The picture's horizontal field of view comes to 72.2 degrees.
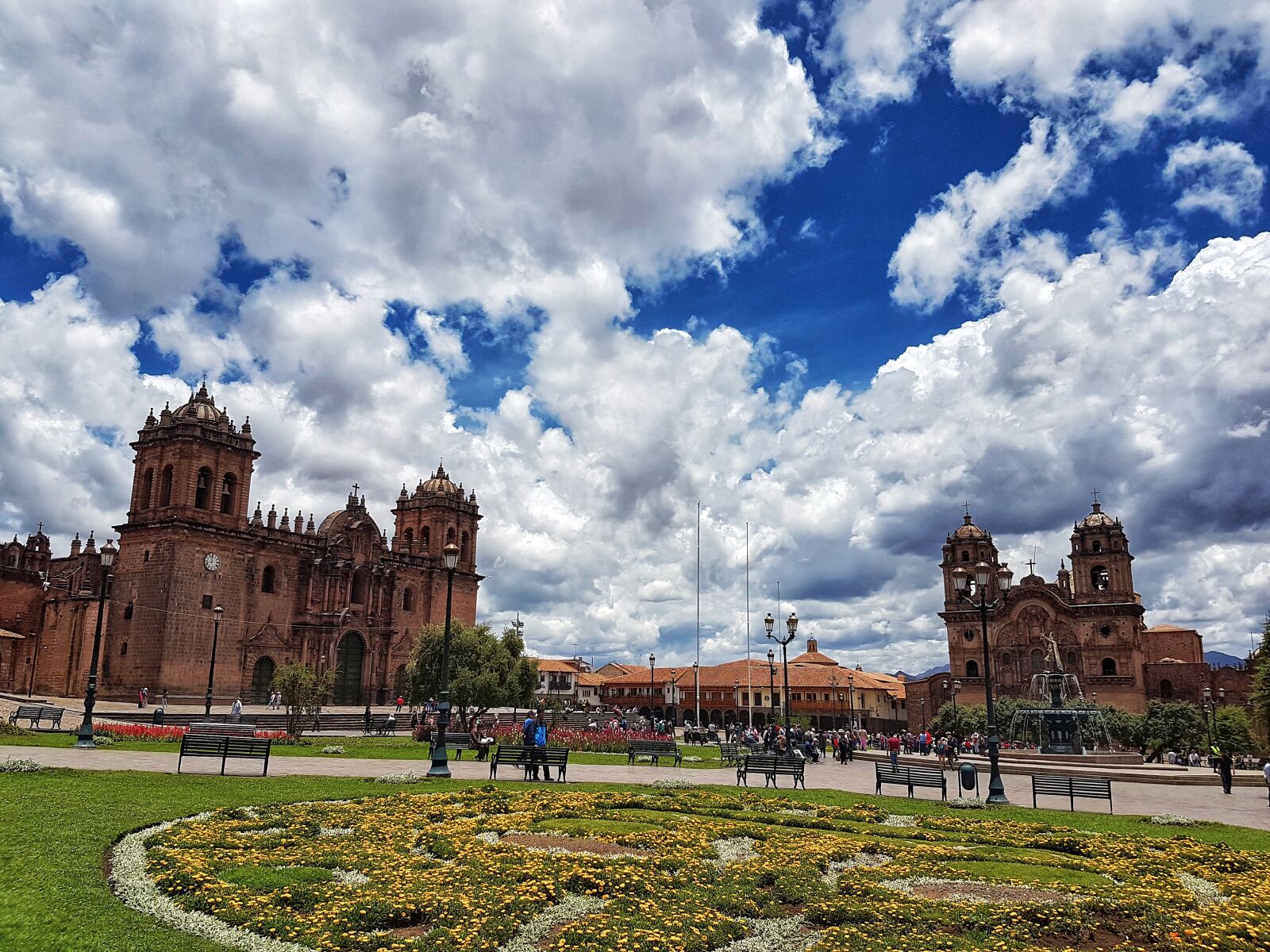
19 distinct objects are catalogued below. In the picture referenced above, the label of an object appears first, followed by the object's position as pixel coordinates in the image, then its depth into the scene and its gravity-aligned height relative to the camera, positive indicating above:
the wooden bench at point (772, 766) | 22.55 -2.47
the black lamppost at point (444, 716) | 20.72 -1.21
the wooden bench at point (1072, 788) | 19.34 -2.50
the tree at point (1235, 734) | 57.09 -3.71
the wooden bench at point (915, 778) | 20.95 -2.55
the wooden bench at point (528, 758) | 21.34 -2.20
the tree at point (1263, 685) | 38.59 -0.35
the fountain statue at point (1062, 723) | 36.97 -2.12
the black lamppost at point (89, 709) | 24.45 -1.37
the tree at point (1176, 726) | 56.59 -3.34
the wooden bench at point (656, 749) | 28.77 -2.64
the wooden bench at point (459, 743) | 27.09 -2.54
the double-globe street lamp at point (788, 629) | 33.78 +1.55
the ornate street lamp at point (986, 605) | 19.80 +1.67
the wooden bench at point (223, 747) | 19.28 -1.88
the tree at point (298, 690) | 31.78 -1.03
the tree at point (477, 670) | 40.88 -0.19
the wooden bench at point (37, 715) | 31.75 -2.07
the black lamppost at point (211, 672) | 37.91 -0.48
